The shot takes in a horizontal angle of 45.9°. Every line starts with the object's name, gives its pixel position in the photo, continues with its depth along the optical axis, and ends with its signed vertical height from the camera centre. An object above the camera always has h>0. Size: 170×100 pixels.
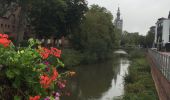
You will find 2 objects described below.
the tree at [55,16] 25.57 +3.86
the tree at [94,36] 33.38 +1.33
